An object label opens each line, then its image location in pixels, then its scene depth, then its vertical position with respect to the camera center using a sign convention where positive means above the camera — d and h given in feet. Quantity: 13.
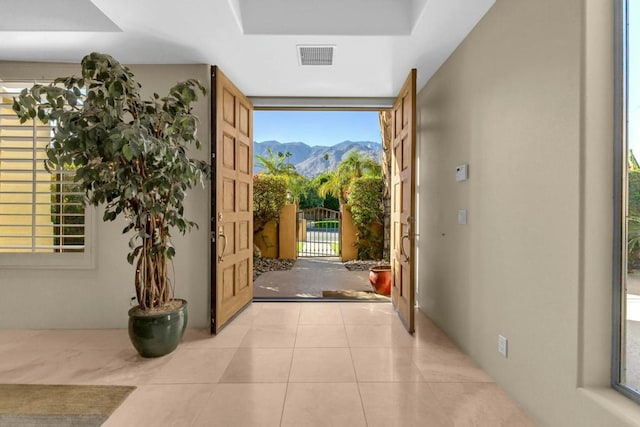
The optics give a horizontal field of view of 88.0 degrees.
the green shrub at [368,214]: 26.12 -0.01
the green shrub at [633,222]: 4.96 -0.10
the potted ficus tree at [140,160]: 7.38 +1.26
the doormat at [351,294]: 15.65 -4.03
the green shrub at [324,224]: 32.10 -1.09
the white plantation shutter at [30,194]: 10.50 +0.56
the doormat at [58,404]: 6.36 -3.95
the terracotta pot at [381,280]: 15.75 -3.16
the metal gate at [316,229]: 31.71 -1.61
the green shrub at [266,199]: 26.81 +1.14
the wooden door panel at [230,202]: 10.18 +0.38
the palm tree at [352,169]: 31.88 +4.33
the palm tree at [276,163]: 34.42 +5.29
